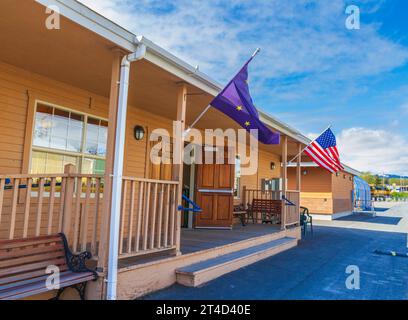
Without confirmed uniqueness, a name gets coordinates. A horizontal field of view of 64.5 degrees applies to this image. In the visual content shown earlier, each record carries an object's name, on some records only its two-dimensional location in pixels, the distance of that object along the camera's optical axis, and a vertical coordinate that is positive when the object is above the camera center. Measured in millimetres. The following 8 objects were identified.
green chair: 10055 -695
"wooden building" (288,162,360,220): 17141 +422
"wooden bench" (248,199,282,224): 9164 -367
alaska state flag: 4344 +1262
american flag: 8211 +1227
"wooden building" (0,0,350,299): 3342 +853
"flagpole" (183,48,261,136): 4475 +1983
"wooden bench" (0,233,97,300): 2750 -752
